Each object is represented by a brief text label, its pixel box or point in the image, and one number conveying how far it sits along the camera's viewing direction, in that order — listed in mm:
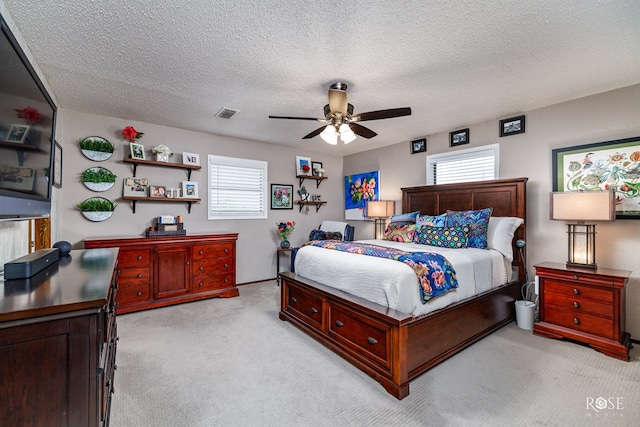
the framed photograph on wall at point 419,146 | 4683
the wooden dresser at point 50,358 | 875
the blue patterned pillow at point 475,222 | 3252
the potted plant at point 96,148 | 3598
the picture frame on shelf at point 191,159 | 4289
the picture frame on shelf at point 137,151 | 3822
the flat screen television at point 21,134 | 1203
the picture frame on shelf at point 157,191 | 4039
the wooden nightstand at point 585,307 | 2508
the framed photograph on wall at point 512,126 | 3594
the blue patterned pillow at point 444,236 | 3234
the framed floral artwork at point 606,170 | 2809
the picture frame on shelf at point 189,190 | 4309
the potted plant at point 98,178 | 3627
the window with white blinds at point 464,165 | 3912
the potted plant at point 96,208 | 3596
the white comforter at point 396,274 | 2168
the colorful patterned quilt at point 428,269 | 2211
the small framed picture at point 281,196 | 5268
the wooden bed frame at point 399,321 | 2051
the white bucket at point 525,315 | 3074
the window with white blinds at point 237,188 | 4691
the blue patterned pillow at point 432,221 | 3661
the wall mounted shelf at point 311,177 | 5545
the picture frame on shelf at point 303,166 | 5523
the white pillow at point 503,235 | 3230
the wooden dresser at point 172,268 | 3480
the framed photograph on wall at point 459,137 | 4156
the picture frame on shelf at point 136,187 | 3877
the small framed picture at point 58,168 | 3186
